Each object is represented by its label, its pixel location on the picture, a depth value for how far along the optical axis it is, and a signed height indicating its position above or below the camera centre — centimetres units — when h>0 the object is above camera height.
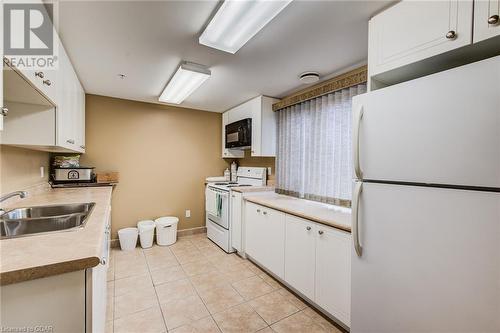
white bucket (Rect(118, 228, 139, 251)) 315 -110
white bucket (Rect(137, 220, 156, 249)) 325 -106
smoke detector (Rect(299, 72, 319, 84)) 232 +93
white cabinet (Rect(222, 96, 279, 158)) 311 +54
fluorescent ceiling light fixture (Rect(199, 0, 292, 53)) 126 +90
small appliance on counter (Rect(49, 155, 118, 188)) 268 -16
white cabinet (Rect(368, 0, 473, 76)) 108 +73
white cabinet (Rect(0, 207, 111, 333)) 76 -52
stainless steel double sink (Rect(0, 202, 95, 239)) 135 -39
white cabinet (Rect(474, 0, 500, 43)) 97 +66
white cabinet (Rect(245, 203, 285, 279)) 230 -84
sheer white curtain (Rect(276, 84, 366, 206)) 225 +18
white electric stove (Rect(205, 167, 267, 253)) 318 -62
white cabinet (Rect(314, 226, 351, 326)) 164 -85
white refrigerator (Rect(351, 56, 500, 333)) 91 -19
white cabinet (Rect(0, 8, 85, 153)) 131 +42
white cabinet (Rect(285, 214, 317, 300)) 193 -83
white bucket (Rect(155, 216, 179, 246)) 337 -106
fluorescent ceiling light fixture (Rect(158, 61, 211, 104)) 211 +89
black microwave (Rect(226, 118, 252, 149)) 325 +45
